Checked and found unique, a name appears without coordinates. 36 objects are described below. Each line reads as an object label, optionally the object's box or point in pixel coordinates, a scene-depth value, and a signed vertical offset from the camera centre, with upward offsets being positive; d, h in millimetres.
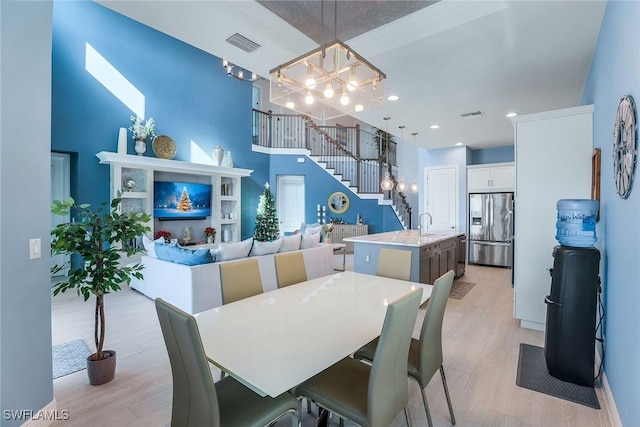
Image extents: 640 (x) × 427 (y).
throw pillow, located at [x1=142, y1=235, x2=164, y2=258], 4395 -503
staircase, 9027 +1968
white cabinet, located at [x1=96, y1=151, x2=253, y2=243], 5926 +650
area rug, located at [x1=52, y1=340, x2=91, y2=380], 2617 -1353
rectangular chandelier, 2529 +1242
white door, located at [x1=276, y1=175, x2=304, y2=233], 9633 +308
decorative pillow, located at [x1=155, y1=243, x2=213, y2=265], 3828 -549
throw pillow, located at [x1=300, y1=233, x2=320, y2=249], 5219 -490
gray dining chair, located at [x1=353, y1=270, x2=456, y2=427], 1781 -805
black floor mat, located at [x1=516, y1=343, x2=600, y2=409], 2273 -1362
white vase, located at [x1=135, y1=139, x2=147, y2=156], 6184 +1334
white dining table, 1289 -648
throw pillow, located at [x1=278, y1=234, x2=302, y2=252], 4801 -492
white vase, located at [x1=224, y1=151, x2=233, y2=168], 7856 +1323
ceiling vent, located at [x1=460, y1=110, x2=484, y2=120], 4858 +1613
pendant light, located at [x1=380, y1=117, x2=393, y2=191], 5974 +594
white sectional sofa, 3697 -921
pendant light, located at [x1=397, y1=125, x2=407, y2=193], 5871 +687
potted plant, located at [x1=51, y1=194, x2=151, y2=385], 2238 -296
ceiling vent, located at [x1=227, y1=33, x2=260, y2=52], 2850 +1640
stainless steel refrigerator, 6805 -341
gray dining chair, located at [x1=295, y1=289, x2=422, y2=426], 1378 -900
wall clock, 1723 +421
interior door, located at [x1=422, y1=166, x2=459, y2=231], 7586 +426
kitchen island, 4168 -573
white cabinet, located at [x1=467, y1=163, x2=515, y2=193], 6914 +839
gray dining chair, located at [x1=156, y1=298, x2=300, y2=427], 1232 -813
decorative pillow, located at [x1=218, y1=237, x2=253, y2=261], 4023 -510
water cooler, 2383 -686
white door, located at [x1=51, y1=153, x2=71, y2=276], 5605 +569
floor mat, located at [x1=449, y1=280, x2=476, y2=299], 4824 -1276
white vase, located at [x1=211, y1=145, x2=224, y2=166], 7652 +1424
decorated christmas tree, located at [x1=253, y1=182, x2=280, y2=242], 7969 -197
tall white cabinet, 3242 +326
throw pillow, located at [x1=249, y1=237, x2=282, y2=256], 4383 -514
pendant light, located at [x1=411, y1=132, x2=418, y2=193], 6522 +595
